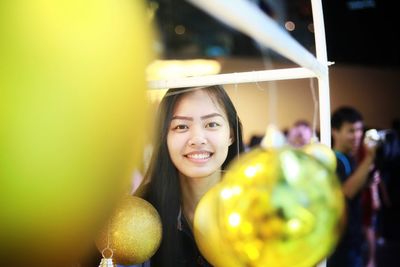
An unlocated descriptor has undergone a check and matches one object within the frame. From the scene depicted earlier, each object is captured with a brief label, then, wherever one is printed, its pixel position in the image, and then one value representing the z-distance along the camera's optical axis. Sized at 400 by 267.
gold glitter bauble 0.88
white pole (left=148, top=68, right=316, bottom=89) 0.94
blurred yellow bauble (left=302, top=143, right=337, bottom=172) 0.89
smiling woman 1.01
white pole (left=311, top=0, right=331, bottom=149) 0.96
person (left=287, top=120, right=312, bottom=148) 2.88
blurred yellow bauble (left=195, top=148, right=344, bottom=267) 0.67
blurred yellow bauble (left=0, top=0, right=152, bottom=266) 0.47
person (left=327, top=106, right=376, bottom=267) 2.09
